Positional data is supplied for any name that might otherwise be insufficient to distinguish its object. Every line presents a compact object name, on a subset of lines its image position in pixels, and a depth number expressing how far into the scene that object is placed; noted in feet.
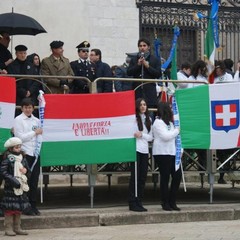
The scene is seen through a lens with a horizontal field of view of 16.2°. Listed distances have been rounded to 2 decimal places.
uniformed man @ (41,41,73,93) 46.11
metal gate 67.51
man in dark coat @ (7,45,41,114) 44.83
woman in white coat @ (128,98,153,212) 45.06
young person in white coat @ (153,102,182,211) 44.65
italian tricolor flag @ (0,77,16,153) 42.60
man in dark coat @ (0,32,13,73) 47.19
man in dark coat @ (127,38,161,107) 47.16
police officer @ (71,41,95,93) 46.83
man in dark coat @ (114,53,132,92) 48.98
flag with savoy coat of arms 46.52
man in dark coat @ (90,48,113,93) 47.37
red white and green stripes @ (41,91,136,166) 43.96
